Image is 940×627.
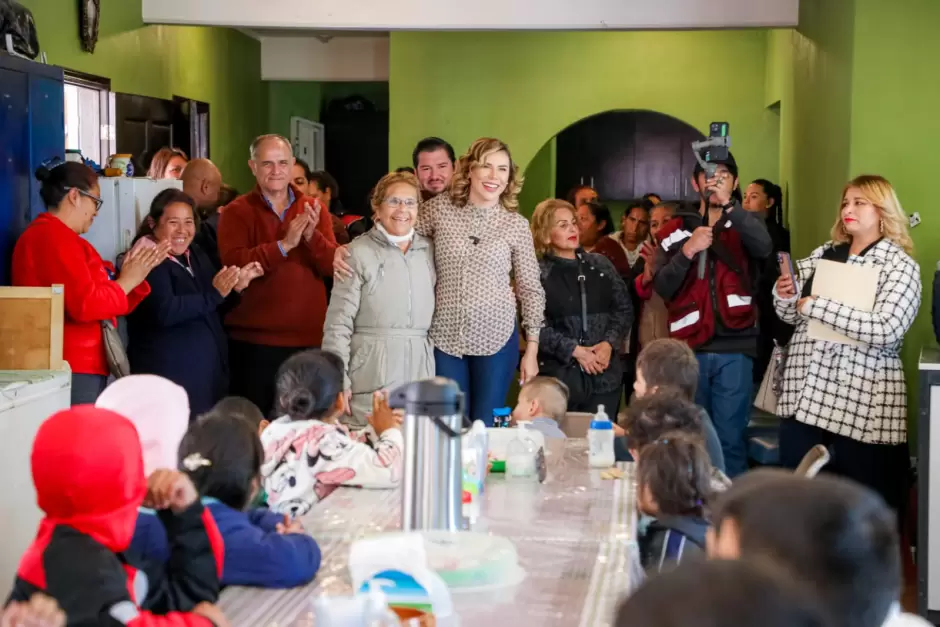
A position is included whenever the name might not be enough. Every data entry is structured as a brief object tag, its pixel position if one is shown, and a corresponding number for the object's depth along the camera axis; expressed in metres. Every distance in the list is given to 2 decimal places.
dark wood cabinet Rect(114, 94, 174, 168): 6.91
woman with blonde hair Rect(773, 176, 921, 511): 4.08
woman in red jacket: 3.92
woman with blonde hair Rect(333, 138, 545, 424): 4.11
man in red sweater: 4.60
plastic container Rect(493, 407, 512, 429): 3.48
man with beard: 4.51
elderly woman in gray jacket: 3.95
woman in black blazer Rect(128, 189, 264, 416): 4.38
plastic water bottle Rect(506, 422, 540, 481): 2.94
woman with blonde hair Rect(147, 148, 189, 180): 5.99
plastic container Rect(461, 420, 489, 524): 2.64
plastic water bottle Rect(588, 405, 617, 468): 3.06
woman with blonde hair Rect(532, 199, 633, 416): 4.75
